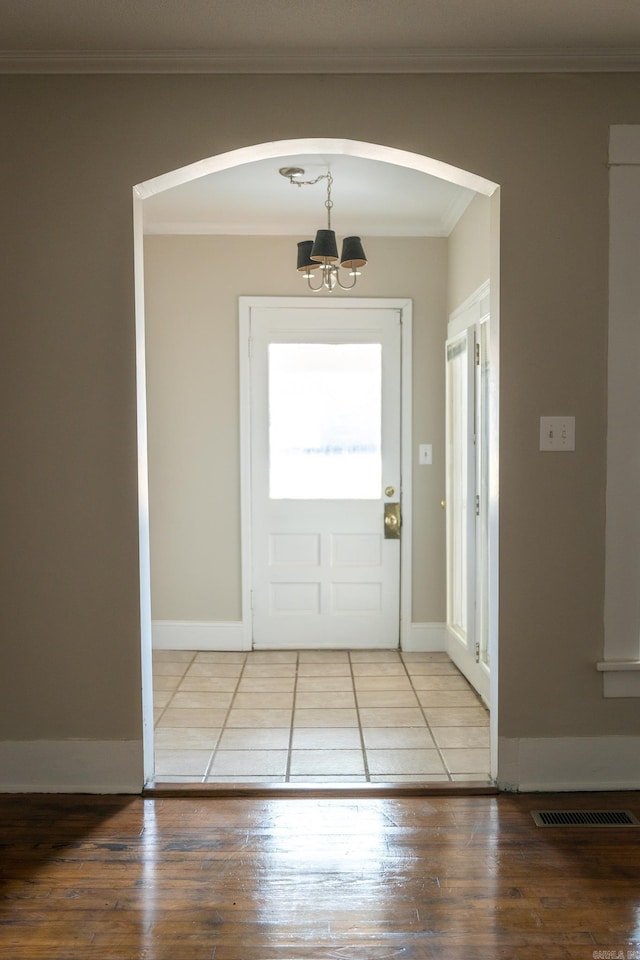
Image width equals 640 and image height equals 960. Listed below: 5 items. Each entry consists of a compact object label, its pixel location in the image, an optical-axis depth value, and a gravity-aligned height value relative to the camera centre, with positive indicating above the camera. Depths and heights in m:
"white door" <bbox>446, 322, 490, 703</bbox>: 3.87 -0.30
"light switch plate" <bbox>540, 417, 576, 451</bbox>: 2.76 +0.05
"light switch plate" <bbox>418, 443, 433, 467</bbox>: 4.79 -0.04
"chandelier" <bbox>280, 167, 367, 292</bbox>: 3.73 +0.98
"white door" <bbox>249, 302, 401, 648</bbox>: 4.75 -0.17
